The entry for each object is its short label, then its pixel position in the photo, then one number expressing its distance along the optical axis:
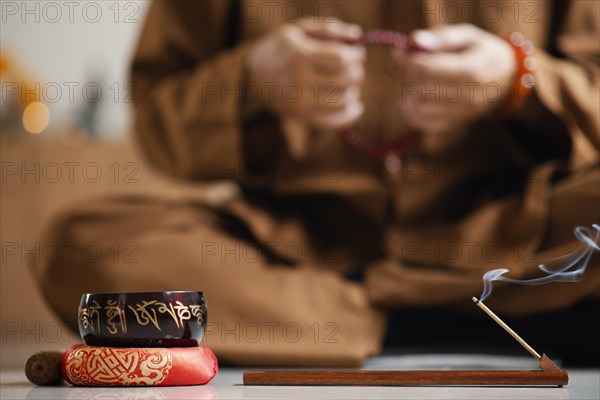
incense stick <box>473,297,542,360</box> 1.16
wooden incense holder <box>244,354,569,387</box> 1.18
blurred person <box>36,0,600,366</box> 1.51
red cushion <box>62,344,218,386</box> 1.21
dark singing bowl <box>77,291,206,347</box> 1.21
